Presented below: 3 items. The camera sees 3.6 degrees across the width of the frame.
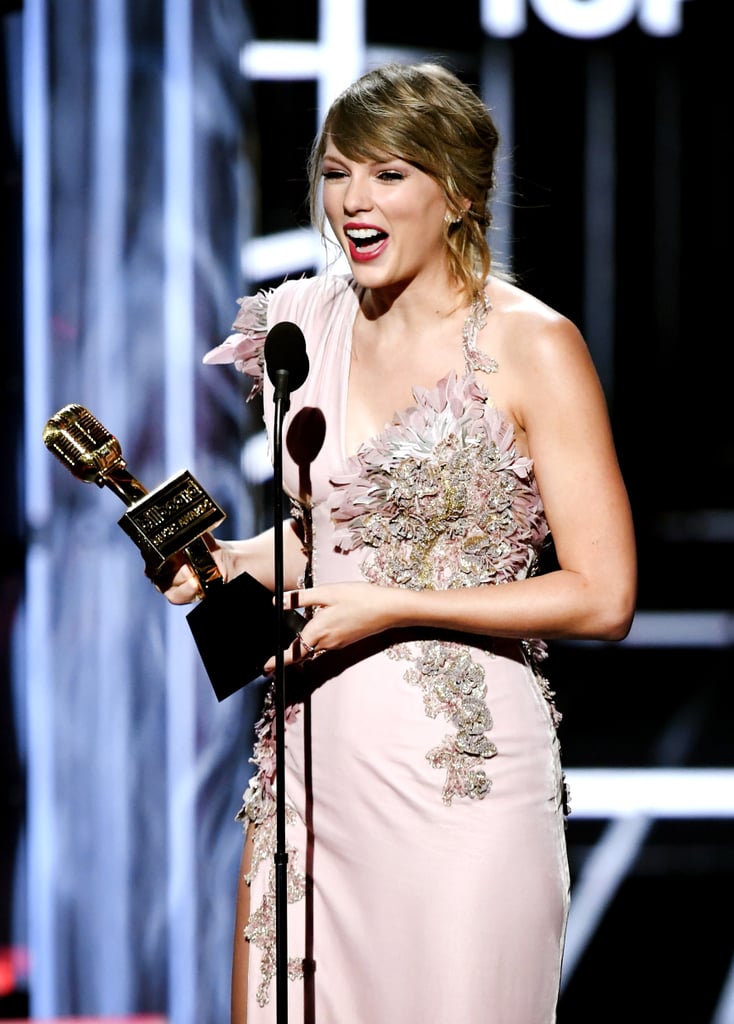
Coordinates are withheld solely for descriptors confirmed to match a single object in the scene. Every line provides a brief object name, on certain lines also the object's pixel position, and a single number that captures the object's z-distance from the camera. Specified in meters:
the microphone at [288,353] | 12.22
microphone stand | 12.15
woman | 12.32
